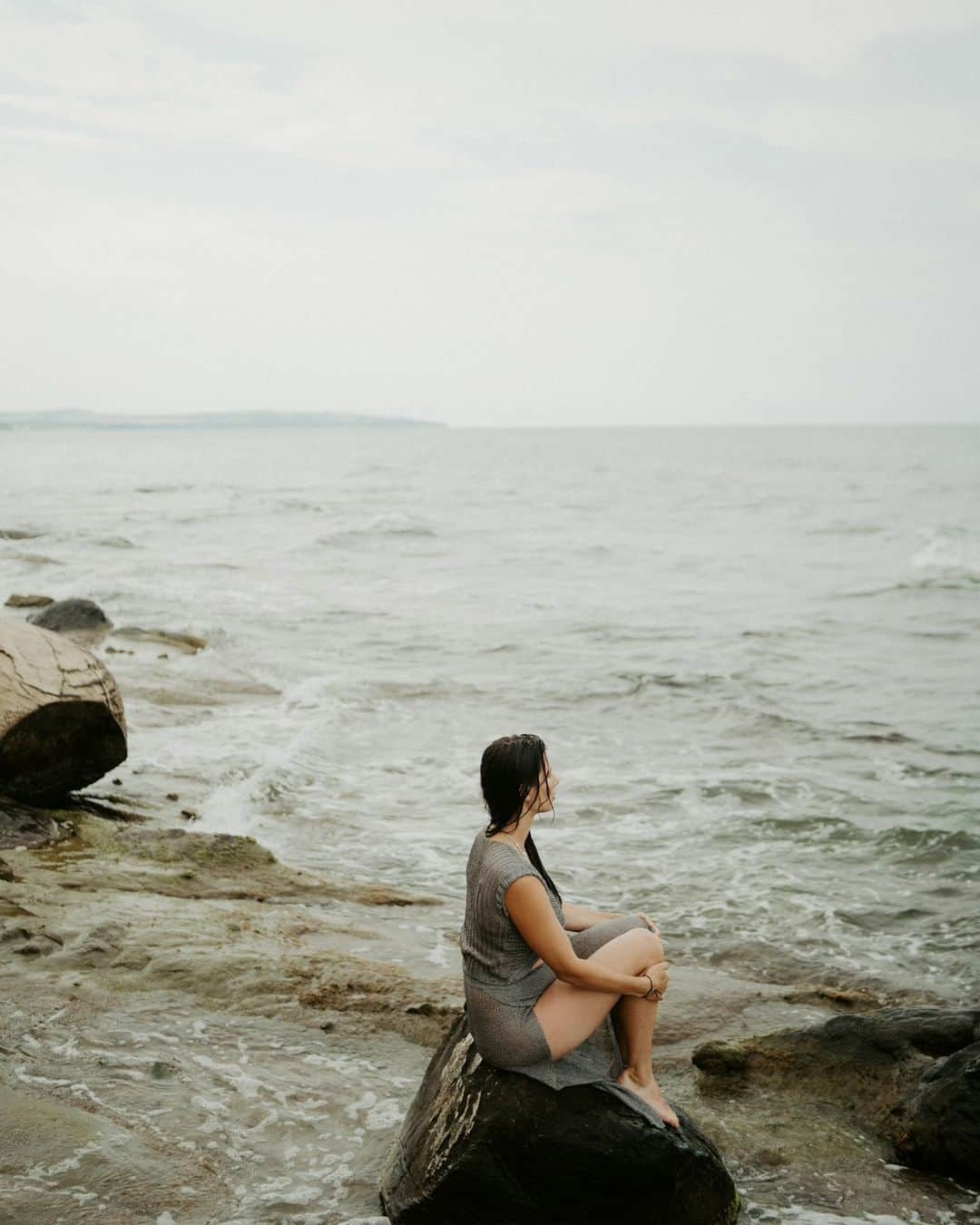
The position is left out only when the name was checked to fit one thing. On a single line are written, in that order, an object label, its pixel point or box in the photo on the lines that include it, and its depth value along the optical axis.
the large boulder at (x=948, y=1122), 4.54
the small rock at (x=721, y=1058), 5.39
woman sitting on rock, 4.06
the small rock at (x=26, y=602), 18.62
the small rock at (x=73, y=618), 16.78
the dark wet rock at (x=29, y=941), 6.05
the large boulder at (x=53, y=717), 7.74
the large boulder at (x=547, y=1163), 3.97
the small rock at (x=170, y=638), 16.53
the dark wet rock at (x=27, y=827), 7.72
